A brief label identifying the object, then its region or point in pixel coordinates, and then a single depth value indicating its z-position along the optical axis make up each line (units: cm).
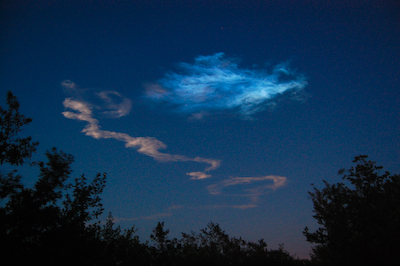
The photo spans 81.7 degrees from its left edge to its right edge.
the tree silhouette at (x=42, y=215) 1146
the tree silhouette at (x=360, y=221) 1281
